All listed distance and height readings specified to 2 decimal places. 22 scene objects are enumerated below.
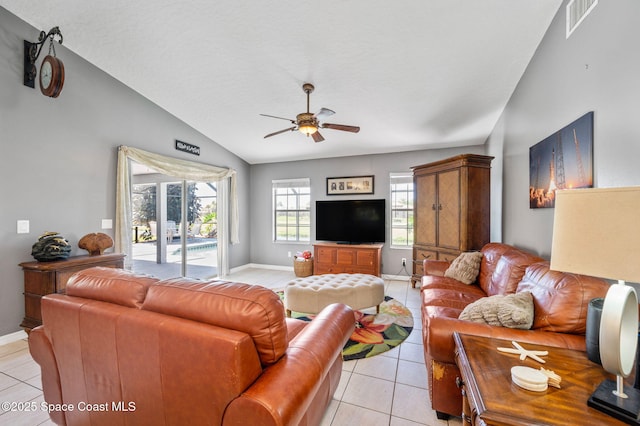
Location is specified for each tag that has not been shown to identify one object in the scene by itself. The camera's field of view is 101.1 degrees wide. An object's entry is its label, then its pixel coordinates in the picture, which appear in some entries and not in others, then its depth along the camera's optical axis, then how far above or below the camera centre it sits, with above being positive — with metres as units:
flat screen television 5.25 -0.20
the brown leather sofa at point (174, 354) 0.93 -0.62
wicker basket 5.45 -1.17
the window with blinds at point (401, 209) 5.22 +0.05
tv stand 4.92 -0.91
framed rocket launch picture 1.76 +0.39
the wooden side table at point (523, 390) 0.81 -0.63
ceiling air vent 1.69 +1.36
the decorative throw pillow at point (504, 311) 1.51 -0.60
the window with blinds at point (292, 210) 6.07 +0.03
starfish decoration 1.13 -0.63
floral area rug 2.56 -1.34
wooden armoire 3.78 +0.07
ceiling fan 2.96 +1.02
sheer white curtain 3.70 +0.39
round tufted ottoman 2.93 -0.94
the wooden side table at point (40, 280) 2.69 -0.72
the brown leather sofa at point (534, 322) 1.38 -0.64
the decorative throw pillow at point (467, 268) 3.10 -0.68
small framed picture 5.49 +0.56
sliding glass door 4.57 -0.23
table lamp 0.77 -0.14
